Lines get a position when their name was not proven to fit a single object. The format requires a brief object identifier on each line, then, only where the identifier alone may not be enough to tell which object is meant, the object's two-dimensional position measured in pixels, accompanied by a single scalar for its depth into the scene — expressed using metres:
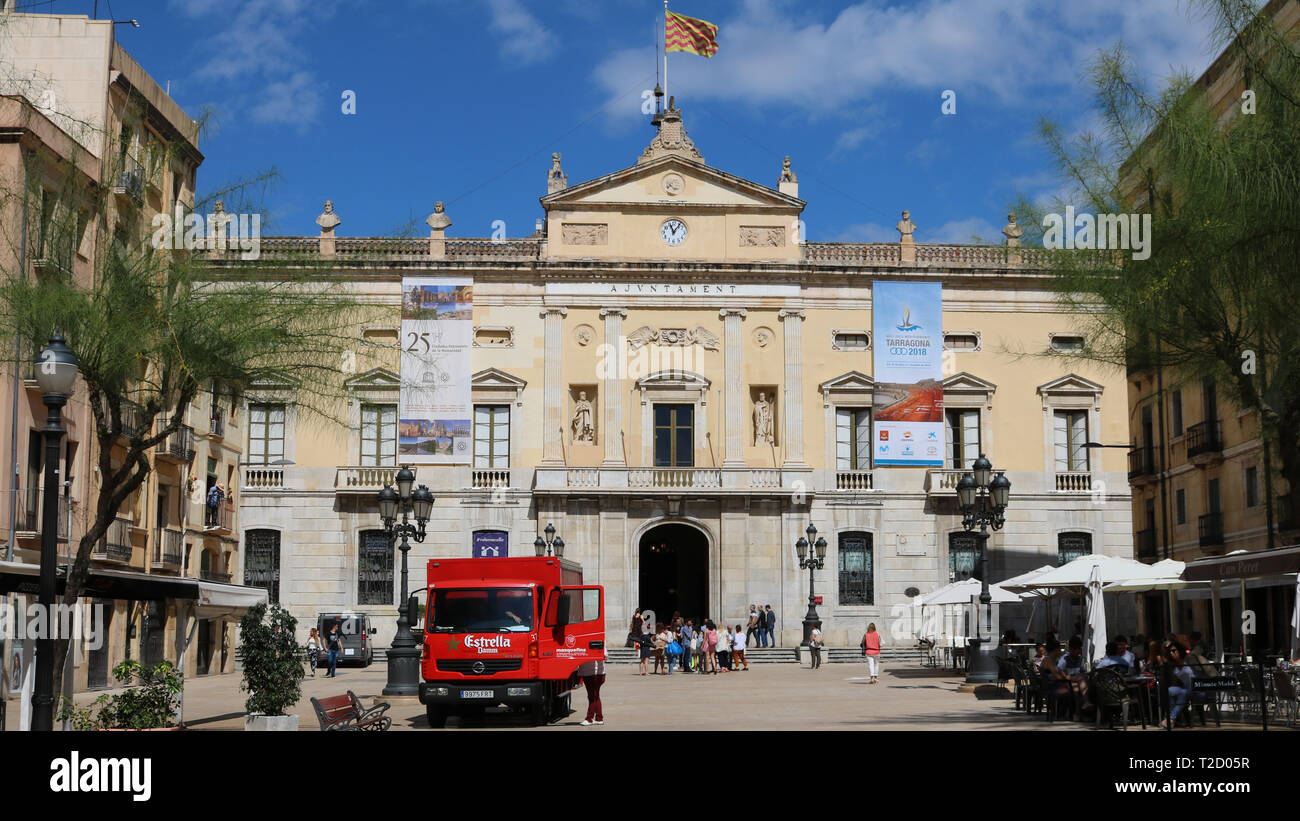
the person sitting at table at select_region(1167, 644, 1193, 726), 16.88
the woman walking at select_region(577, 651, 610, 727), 19.38
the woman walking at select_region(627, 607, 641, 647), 41.62
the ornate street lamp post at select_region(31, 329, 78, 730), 12.83
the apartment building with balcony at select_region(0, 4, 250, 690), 19.73
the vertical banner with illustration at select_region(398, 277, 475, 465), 45.44
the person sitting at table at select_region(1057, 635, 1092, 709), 18.67
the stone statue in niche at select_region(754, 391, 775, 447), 47.06
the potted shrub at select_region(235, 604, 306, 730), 17.41
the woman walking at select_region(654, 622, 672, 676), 35.99
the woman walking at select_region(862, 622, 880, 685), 30.91
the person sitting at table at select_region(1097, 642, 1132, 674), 18.00
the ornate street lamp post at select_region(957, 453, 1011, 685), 25.33
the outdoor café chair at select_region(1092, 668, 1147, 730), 16.78
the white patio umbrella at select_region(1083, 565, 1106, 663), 20.92
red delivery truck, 19.69
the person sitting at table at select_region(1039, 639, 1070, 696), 18.84
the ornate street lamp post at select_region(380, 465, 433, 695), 24.69
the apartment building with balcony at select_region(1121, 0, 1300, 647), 33.00
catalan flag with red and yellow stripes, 45.81
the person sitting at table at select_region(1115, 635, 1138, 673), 18.14
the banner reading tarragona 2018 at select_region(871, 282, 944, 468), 46.47
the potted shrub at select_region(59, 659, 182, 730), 15.32
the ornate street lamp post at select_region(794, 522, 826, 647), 40.06
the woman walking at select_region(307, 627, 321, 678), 36.31
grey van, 40.03
